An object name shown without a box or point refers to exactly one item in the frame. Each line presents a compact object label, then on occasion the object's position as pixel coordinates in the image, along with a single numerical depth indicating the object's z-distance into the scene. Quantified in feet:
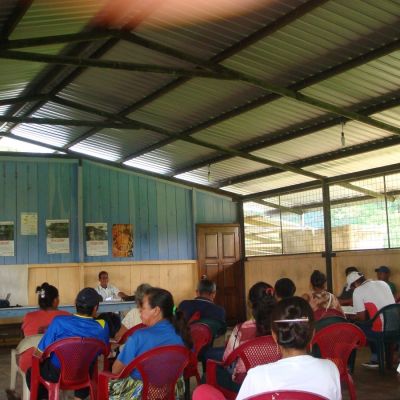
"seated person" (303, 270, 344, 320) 18.19
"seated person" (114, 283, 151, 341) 17.95
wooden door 41.52
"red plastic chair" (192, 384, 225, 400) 7.24
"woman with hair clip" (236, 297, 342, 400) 6.99
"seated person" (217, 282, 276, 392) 11.93
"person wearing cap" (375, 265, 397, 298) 28.07
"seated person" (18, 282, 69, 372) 15.72
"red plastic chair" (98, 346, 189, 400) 10.73
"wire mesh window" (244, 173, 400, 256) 31.24
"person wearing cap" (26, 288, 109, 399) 12.71
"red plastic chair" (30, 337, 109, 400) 12.58
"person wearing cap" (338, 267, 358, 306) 27.34
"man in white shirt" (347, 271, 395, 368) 21.21
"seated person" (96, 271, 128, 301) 34.35
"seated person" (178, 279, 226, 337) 18.28
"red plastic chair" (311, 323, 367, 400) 14.46
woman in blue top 10.96
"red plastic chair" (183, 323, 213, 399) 16.10
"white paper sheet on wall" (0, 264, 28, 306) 35.42
